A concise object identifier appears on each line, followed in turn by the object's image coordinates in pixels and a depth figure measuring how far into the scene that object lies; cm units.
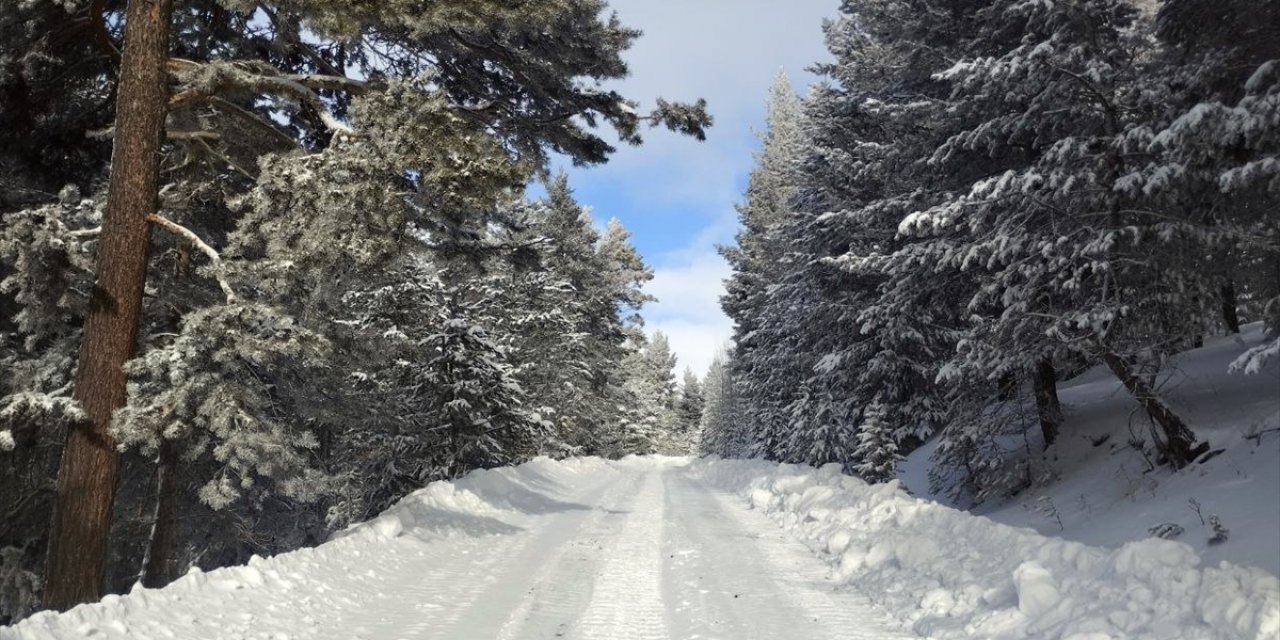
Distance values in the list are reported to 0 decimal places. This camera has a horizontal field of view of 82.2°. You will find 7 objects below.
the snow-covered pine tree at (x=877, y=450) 1523
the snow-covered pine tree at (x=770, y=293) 2227
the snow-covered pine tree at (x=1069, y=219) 963
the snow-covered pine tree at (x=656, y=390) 5565
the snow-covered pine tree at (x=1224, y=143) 647
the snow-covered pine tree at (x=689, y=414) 7932
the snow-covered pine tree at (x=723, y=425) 4503
